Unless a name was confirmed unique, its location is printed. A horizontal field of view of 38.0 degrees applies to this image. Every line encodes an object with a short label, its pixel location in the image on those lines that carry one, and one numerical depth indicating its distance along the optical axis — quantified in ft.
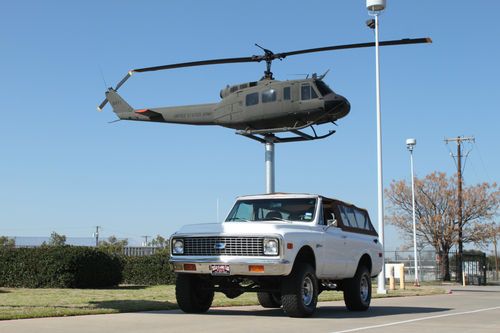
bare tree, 169.37
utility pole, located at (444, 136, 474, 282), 151.71
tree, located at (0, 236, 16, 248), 234.70
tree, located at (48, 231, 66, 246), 280.31
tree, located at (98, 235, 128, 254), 322.30
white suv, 38.06
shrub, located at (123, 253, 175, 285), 92.43
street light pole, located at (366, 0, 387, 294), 78.50
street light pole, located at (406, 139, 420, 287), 132.67
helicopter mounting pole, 78.54
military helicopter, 76.69
